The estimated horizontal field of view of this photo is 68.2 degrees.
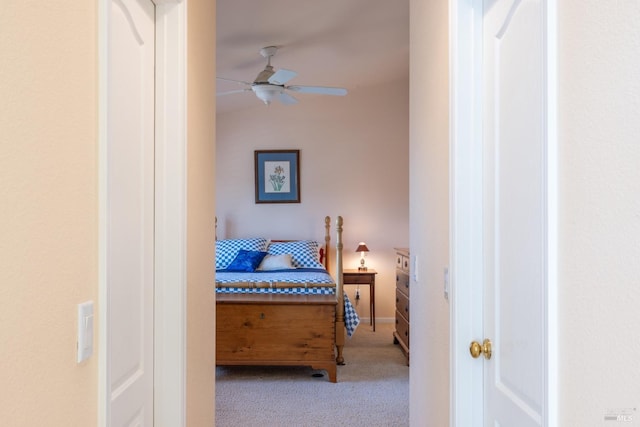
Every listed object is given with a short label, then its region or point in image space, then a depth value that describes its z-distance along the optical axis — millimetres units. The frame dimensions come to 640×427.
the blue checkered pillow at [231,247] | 5266
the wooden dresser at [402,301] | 4363
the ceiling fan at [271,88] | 3845
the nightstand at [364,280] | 5743
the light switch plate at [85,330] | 880
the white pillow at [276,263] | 5066
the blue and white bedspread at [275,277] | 4148
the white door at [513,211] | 1072
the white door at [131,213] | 1192
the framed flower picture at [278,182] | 6215
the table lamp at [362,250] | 5887
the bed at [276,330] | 3830
